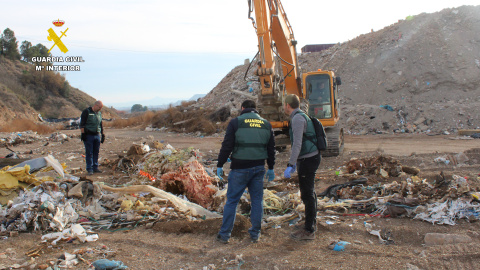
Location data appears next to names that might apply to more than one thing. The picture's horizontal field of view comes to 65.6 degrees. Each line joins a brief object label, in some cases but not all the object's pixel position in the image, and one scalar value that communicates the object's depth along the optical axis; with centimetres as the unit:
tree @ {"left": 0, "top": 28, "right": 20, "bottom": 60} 4859
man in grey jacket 440
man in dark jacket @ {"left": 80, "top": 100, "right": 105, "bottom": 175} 862
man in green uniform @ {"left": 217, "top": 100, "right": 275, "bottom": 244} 439
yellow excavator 824
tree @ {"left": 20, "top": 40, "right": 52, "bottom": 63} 5047
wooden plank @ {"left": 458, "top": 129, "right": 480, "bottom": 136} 1490
